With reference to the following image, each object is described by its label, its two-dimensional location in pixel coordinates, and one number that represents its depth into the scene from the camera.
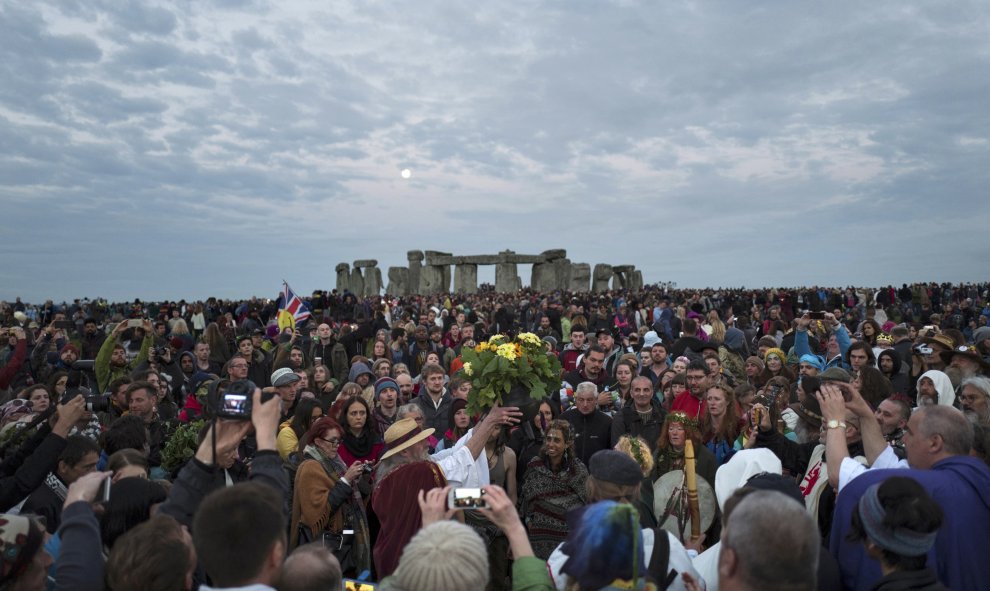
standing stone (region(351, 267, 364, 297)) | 42.34
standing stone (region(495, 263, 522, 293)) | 41.44
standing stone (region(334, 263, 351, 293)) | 42.97
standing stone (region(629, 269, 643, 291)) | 43.97
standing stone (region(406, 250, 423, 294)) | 42.50
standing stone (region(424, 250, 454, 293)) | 42.22
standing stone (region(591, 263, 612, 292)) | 42.19
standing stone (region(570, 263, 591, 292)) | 41.62
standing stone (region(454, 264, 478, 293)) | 41.59
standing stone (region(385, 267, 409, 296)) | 41.91
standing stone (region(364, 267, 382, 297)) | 42.56
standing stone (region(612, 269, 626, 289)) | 43.75
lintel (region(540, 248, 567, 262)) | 43.48
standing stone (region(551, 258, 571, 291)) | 41.94
